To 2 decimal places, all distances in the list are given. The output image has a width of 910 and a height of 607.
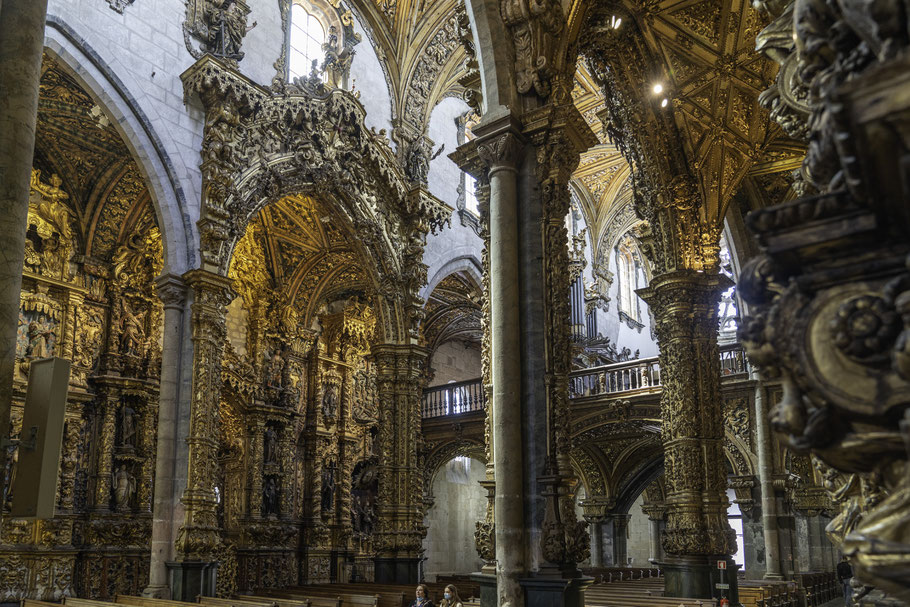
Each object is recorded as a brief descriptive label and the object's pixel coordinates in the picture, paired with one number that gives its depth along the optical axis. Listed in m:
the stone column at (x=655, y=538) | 26.55
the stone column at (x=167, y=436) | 12.25
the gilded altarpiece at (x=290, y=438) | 19.59
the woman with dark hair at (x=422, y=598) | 9.23
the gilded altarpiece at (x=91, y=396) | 14.88
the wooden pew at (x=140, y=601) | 10.59
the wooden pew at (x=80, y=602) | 10.03
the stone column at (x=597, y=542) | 25.17
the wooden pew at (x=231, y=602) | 10.78
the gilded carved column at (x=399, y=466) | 17.19
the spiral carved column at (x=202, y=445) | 12.26
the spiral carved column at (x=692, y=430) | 11.91
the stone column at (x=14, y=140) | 4.54
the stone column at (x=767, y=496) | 17.50
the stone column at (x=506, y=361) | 7.28
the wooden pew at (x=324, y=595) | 12.51
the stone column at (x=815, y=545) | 19.19
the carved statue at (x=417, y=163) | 19.09
